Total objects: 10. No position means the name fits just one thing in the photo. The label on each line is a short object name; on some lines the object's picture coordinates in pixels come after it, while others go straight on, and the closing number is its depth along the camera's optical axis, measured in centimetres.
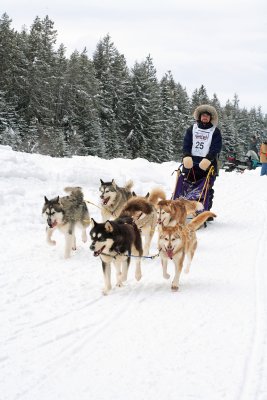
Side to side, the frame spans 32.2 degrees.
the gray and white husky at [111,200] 735
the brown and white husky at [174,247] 494
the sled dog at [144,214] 609
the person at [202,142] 864
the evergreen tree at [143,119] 4250
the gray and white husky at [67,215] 638
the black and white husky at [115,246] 475
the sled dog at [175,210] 631
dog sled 838
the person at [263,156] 1917
